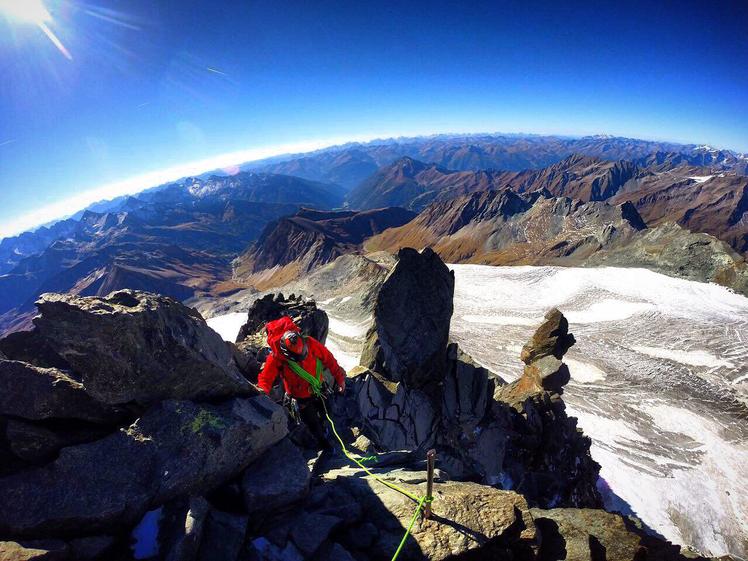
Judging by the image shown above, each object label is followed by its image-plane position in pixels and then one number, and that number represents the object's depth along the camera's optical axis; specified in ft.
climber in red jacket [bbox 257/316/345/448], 33.60
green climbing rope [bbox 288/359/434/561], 24.18
